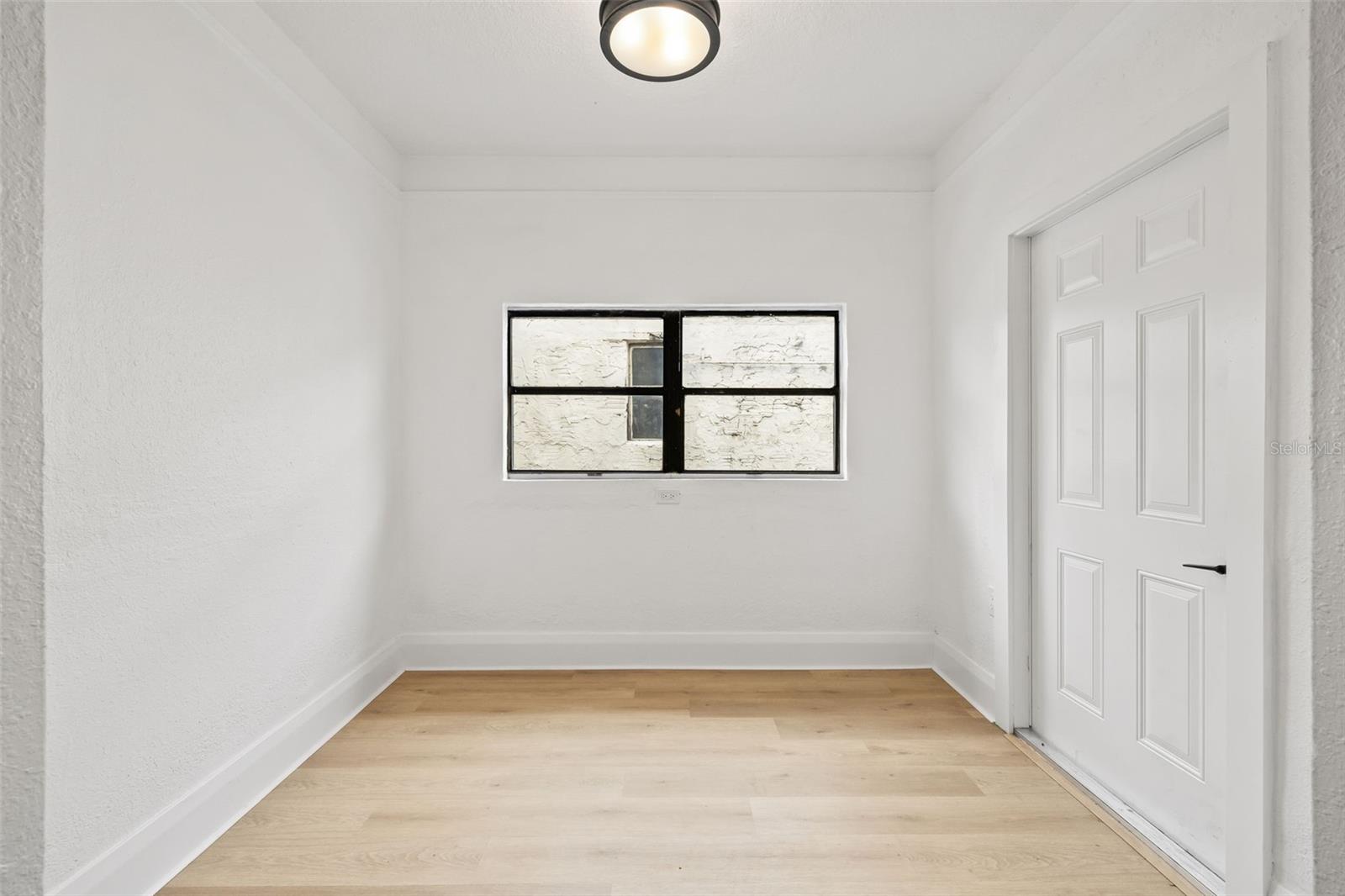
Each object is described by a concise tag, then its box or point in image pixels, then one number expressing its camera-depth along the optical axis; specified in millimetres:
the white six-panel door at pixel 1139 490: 1873
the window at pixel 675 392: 3693
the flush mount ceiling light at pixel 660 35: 2096
